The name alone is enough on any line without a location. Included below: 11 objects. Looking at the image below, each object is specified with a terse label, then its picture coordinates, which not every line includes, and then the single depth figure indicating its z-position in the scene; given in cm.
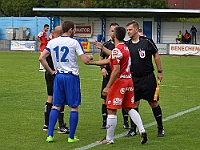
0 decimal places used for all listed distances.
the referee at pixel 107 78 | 995
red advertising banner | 4781
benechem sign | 3847
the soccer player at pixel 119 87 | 819
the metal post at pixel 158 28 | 4537
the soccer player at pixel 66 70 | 840
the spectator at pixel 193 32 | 4353
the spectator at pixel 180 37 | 4312
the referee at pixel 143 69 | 920
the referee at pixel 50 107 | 961
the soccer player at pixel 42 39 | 2139
